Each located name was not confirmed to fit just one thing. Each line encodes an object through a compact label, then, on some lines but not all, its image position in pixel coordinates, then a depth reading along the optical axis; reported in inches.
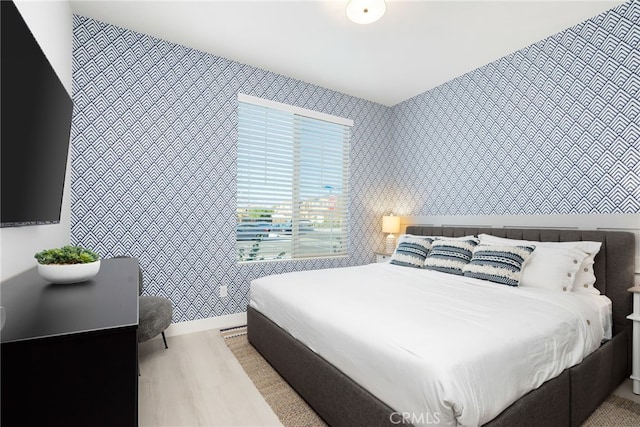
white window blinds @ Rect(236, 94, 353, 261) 135.8
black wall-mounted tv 43.7
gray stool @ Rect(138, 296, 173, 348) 89.2
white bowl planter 54.4
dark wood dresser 31.9
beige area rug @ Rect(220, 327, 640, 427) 68.3
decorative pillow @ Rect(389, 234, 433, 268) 124.9
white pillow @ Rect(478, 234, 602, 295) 90.5
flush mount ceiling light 88.0
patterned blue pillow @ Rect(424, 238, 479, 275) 111.7
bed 48.7
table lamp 167.5
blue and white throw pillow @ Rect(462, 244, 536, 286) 94.2
